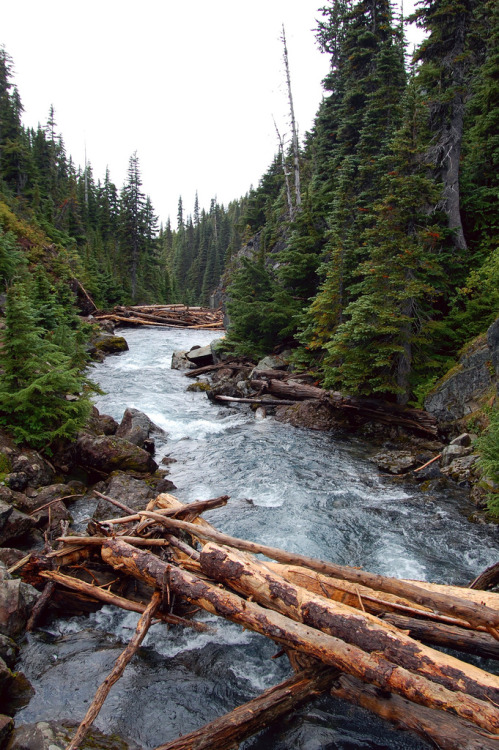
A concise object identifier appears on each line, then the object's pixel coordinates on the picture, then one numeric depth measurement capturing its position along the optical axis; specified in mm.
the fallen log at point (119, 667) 3430
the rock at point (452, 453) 11195
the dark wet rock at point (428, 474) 10883
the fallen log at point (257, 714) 3568
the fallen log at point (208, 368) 23219
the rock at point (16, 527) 6871
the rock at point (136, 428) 12680
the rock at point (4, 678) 4395
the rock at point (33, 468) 9000
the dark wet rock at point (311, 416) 15781
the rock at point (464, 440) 11389
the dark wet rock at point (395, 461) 11617
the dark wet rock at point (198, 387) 20719
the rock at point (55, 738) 3748
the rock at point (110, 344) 27281
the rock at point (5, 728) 3758
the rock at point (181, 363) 25242
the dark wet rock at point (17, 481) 8461
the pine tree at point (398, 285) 12742
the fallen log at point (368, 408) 13234
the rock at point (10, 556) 5965
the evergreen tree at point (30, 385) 9648
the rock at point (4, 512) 6848
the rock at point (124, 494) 8008
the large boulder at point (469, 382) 11648
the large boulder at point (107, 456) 10641
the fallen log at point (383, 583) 4305
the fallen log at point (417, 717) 3324
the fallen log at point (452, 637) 4062
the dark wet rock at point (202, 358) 25359
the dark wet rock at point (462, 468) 10500
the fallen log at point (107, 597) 5391
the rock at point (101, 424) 12289
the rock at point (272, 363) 20906
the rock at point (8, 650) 4793
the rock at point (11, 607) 5141
